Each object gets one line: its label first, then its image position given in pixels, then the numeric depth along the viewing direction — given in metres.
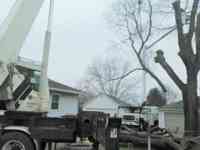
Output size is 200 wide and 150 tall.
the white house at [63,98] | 20.19
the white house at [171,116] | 28.56
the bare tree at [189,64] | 17.33
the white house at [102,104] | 39.59
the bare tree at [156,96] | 44.81
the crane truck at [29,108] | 8.08
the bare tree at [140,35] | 23.56
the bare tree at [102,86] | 51.29
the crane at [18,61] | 8.62
